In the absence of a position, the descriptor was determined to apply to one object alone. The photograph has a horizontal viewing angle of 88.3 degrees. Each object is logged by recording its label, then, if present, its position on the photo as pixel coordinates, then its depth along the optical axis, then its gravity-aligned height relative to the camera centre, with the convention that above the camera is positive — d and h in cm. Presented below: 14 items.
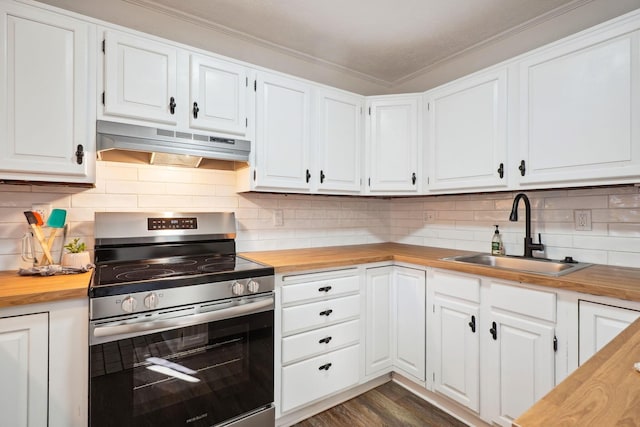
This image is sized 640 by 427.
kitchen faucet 204 -8
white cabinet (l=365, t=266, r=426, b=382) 217 -73
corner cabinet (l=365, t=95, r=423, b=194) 251 +53
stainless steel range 135 -55
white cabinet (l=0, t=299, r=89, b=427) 122 -60
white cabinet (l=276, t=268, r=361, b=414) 186 -74
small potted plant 166 -23
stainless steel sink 190 -30
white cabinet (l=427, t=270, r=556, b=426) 159 -70
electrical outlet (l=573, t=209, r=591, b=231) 191 -2
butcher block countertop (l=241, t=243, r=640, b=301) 141 -29
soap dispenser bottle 227 -21
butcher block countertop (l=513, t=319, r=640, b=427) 51 -31
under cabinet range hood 165 +36
